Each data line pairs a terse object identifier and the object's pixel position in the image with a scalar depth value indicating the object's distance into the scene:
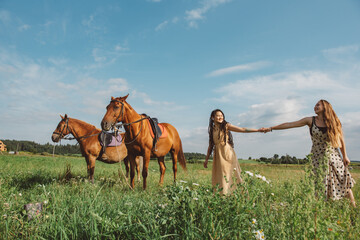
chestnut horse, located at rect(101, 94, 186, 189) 5.99
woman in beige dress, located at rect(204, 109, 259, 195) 4.89
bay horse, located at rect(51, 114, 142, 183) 7.45
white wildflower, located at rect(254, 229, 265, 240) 2.31
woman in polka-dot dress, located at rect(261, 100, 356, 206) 4.34
